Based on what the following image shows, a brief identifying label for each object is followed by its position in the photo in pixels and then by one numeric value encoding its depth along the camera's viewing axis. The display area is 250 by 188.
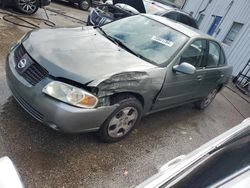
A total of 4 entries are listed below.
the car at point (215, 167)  1.29
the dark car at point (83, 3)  13.70
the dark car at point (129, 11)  7.68
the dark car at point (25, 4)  8.05
